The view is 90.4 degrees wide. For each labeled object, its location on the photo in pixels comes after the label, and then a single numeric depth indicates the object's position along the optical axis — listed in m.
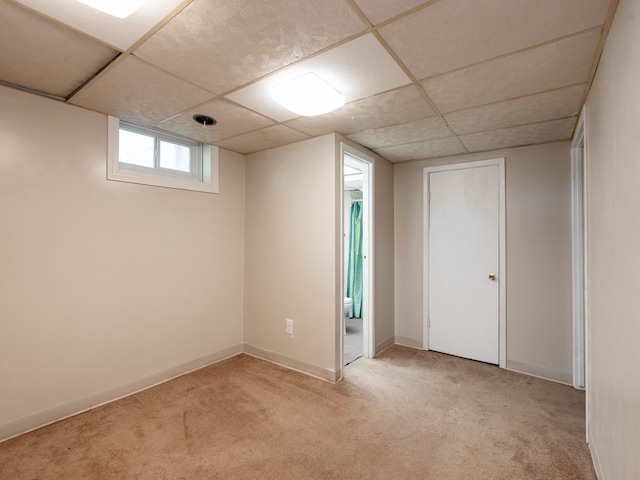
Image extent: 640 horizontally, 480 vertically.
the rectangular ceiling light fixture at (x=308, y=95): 1.86
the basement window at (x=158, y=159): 2.51
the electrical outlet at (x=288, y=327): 3.17
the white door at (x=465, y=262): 3.27
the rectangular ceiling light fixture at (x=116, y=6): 1.22
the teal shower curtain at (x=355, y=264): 5.18
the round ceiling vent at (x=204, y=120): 2.45
